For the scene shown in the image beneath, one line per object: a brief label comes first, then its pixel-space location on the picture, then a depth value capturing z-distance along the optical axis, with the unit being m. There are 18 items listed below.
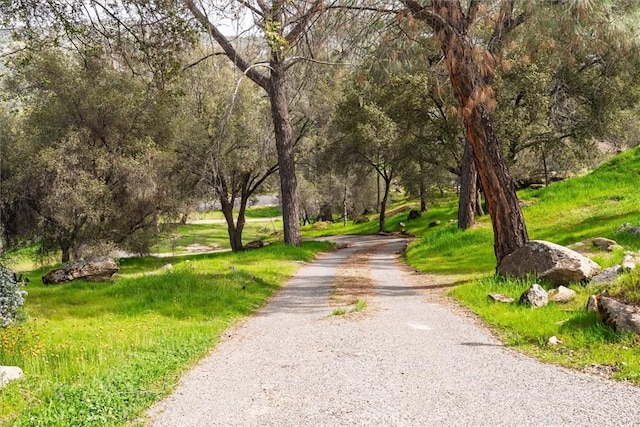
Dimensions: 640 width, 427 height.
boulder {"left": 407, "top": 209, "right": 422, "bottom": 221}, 39.87
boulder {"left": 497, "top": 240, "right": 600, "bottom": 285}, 8.41
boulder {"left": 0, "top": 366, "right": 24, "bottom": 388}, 4.91
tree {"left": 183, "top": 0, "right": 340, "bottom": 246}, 16.62
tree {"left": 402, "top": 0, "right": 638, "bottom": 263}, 9.94
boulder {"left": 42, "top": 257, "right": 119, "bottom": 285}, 13.80
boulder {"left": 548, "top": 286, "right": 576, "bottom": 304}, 7.46
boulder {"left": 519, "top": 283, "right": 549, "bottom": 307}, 7.45
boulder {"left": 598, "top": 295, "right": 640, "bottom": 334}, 5.51
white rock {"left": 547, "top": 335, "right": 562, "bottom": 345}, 5.83
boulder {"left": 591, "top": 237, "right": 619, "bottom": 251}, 11.12
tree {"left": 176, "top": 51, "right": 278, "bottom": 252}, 23.27
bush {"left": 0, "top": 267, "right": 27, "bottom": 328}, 7.59
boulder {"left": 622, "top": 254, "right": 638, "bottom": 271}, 7.54
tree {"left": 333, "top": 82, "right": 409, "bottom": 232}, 27.59
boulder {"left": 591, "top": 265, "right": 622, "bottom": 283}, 7.67
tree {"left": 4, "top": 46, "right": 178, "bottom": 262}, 19.70
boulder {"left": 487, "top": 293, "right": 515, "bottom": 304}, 8.14
